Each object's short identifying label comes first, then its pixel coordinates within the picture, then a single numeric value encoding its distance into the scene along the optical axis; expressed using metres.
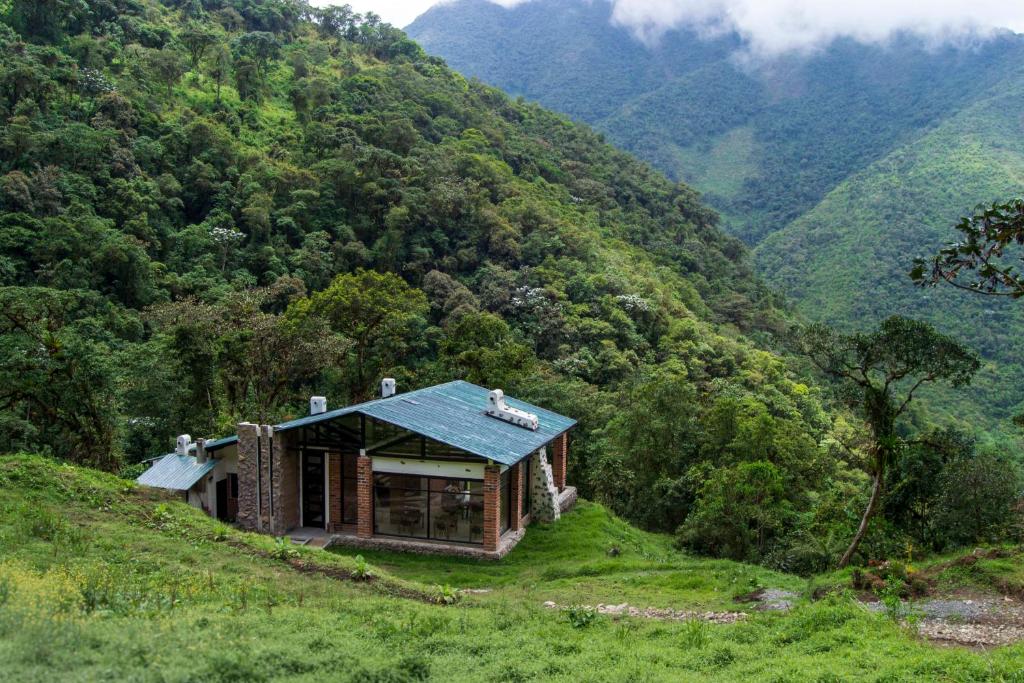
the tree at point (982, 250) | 9.10
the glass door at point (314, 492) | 19.00
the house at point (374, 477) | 17.78
